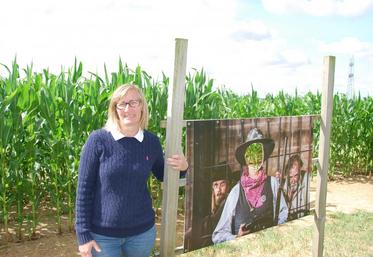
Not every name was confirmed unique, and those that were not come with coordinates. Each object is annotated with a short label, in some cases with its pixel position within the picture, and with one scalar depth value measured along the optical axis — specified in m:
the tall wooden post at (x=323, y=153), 4.48
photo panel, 3.20
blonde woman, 2.41
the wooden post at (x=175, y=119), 2.88
